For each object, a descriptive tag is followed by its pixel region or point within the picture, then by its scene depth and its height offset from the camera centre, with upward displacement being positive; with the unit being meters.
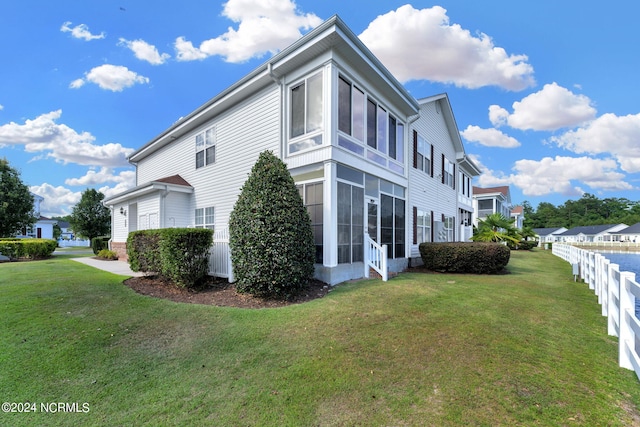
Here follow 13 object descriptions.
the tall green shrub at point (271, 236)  6.54 -0.28
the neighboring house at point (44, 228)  39.09 -0.65
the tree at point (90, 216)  29.66 +0.67
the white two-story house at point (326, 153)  8.23 +2.51
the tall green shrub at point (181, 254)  7.37 -0.76
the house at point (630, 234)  42.14 -1.50
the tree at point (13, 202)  21.31 +1.46
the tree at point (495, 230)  19.02 -0.47
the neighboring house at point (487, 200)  33.81 +2.57
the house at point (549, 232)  55.67 -1.71
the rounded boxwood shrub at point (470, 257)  10.91 -1.23
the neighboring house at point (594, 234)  46.72 -1.72
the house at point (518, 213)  51.33 +1.67
